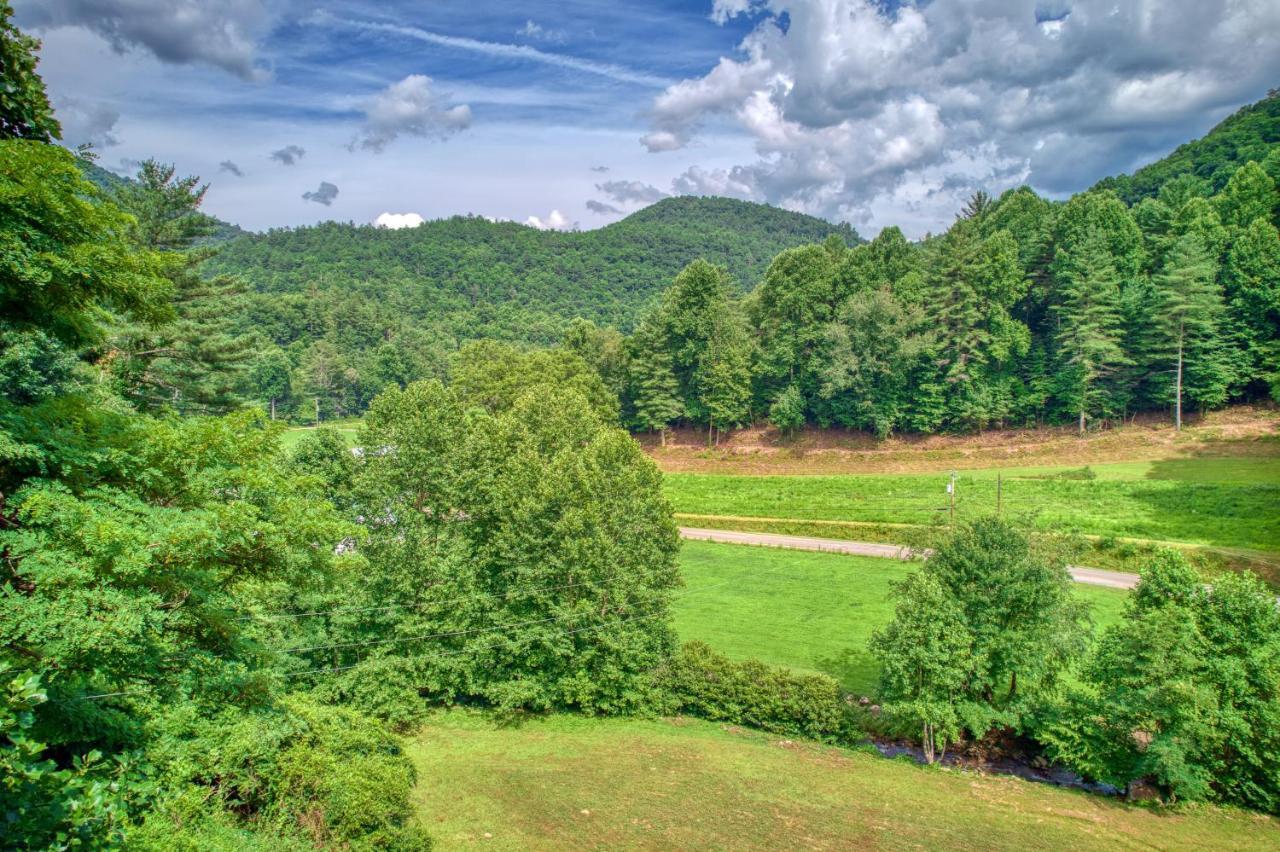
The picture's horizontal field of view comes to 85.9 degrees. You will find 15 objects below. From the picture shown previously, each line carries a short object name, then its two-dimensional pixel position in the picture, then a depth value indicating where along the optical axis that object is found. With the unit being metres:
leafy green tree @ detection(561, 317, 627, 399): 74.11
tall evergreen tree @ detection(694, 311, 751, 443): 65.44
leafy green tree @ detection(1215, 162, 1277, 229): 53.53
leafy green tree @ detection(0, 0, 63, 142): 11.38
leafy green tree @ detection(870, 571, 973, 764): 19.97
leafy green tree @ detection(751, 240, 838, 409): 65.50
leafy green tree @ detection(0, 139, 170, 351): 9.36
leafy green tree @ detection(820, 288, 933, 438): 59.91
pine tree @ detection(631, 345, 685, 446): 68.44
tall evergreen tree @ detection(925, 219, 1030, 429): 57.22
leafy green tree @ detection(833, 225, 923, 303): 65.38
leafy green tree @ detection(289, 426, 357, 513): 29.42
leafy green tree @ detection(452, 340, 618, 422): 59.53
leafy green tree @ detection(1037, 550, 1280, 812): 17.91
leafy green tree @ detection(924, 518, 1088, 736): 20.30
